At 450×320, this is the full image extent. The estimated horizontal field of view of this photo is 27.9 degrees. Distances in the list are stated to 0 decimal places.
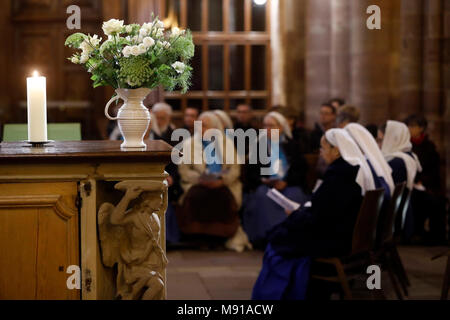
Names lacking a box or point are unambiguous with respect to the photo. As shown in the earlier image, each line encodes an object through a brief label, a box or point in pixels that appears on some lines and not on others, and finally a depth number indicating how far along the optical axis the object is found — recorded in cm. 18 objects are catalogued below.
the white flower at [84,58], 403
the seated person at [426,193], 926
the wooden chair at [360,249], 595
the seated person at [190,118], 1055
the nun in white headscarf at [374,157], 660
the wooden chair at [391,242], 662
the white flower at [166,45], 404
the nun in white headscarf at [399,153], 779
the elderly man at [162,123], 989
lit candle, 394
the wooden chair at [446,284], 602
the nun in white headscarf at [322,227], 611
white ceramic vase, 397
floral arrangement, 400
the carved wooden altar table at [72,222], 356
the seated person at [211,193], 948
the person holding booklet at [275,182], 925
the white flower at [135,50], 392
